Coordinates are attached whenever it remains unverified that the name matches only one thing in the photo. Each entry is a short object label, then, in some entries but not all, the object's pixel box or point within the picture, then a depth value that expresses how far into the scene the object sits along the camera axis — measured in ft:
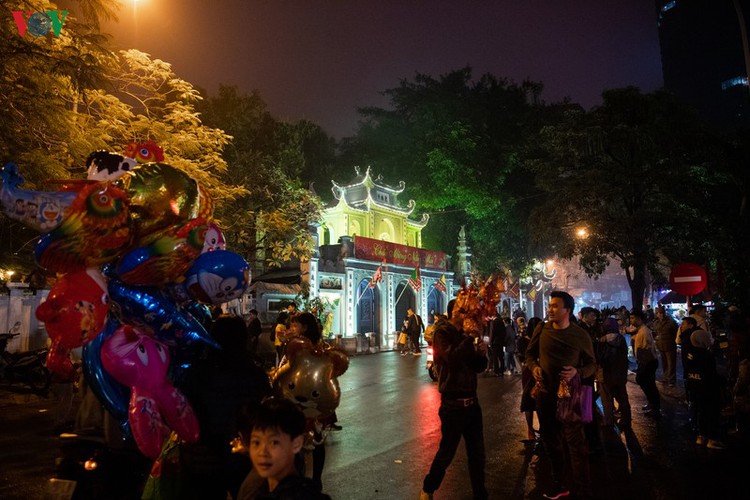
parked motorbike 36.68
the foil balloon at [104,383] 10.75
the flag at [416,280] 83.15
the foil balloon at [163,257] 11.02
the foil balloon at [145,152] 12.71
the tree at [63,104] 26.13
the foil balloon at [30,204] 9.43
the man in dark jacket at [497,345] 46.26
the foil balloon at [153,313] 11.43
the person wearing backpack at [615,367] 24.21
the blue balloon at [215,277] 11.63
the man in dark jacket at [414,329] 71.64
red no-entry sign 44.30
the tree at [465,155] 99.25
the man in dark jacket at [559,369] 16.21
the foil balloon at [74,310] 9.82
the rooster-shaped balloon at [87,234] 10.07
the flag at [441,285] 91.94
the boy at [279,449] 7.09
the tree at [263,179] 55.18
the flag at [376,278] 75.16
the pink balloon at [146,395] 10.10
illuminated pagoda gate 75.97
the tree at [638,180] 53.01
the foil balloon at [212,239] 12.16
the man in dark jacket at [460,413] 14.85
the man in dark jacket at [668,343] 40.50
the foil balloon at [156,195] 11.35
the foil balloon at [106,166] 11.43
